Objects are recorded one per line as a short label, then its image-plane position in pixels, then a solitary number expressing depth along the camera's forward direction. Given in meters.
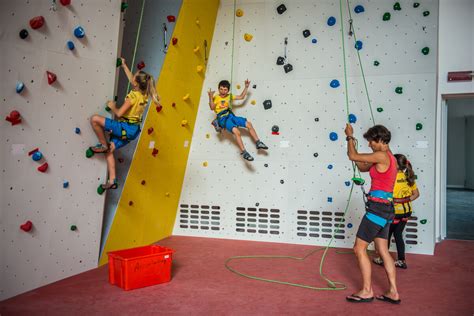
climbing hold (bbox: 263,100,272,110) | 4.92
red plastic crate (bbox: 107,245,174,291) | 3.16
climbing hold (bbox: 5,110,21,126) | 2.73
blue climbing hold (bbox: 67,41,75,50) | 3.11
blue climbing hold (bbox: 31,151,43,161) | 2.93
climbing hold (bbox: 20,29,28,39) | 2.73
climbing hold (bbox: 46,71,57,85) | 2.98
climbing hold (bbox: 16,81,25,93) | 2.77
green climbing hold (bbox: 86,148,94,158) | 3.40
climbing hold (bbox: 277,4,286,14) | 4.87
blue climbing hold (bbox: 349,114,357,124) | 4.66
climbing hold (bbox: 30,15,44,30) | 2.79
